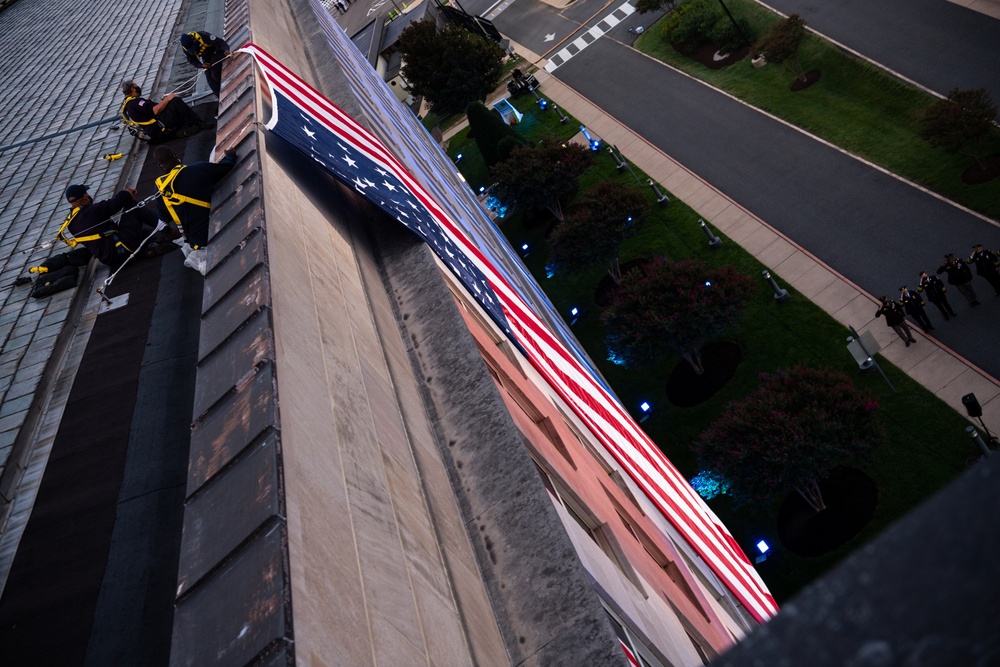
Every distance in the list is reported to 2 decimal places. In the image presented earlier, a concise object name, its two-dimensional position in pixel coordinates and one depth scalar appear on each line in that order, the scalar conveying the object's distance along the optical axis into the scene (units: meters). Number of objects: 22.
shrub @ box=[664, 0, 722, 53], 47.75
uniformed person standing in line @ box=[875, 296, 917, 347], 25.28
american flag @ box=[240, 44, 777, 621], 10.13
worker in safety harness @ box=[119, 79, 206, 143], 19.97
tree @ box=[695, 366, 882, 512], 21.58
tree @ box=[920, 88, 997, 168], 29.05
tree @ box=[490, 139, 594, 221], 38.31
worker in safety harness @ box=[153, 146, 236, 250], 10.80
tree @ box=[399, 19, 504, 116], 51.41
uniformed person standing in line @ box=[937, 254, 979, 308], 24.92
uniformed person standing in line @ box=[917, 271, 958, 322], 25.14
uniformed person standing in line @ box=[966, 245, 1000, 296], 24.92
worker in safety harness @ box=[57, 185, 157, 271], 14.87
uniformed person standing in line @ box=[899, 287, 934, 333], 25.30
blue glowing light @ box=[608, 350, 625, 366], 28.87
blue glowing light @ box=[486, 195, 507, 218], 42.12
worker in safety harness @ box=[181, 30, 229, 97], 19.61
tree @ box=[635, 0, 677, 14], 52.07
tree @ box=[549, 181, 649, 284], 33.31
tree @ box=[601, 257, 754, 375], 27.42
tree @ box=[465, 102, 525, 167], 43.44
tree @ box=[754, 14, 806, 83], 39.91
